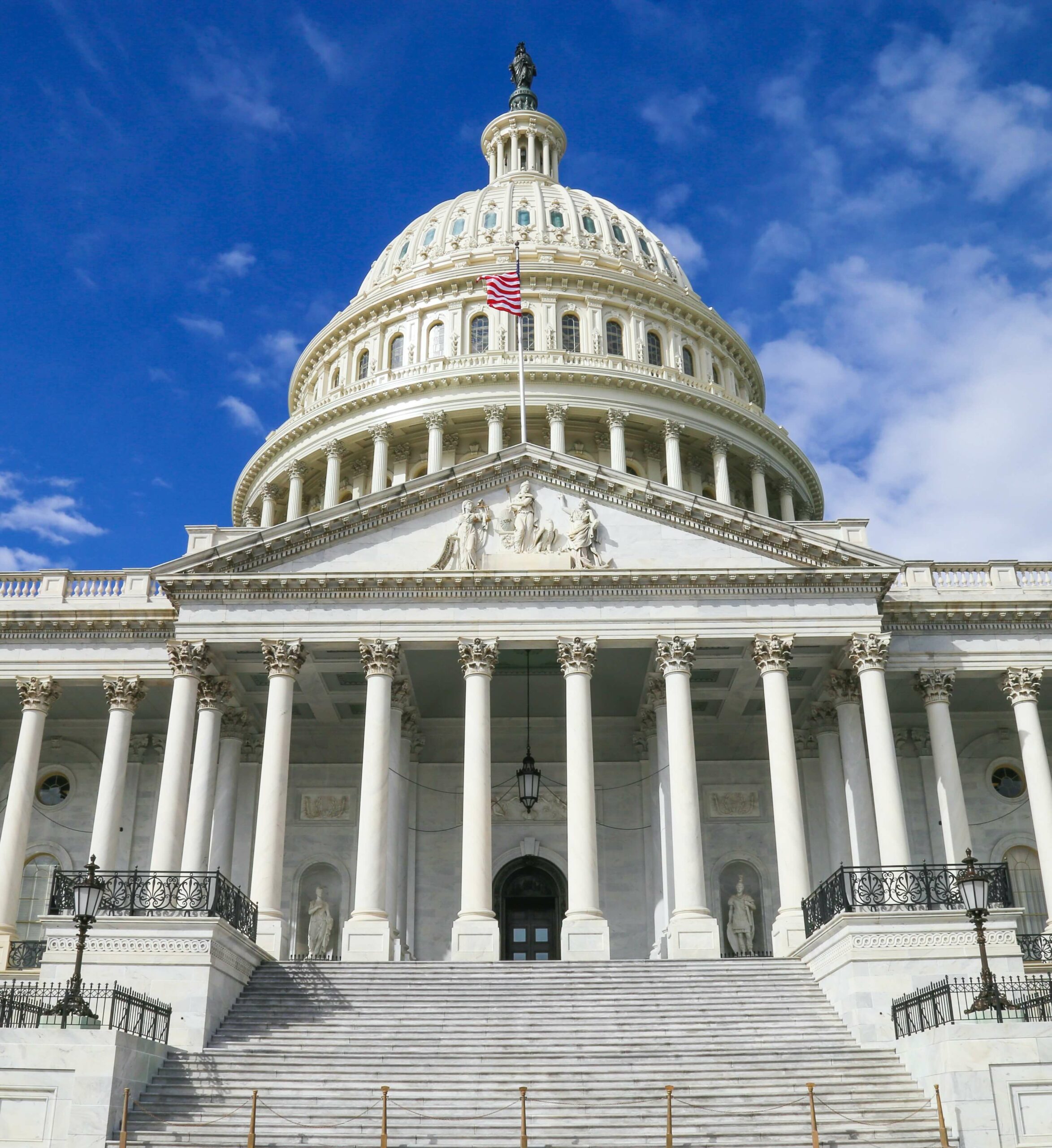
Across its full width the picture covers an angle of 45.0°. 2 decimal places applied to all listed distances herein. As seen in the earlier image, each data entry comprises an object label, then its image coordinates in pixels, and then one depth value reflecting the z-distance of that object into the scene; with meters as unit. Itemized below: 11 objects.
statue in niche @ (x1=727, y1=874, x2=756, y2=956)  39.94
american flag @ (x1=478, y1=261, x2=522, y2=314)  45.97
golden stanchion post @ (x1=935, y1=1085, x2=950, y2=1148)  19.39
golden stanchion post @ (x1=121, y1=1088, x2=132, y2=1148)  18.92
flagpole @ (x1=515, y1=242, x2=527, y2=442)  40.44
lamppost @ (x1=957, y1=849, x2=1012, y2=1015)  21.53
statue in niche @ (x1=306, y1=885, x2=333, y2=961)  40.41
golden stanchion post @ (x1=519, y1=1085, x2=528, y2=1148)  18.91
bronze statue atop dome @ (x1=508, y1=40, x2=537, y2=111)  81.19
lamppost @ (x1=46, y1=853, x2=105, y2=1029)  21.33
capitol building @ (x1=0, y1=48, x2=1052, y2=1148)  24.23
